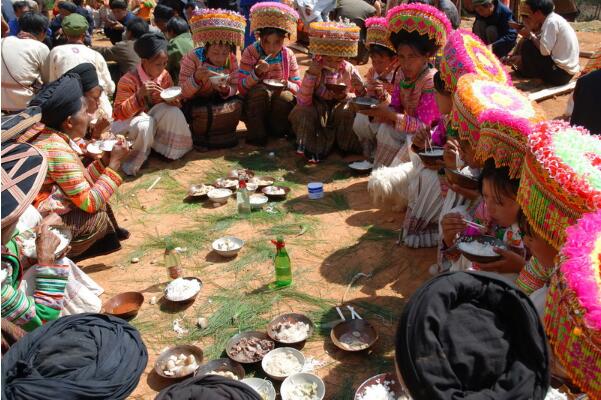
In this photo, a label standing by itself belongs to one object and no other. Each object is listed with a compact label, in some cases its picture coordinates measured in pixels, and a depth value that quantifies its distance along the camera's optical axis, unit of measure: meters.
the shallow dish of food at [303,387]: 2.99
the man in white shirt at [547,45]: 8.66
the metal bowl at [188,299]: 4.04
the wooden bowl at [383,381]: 2.93
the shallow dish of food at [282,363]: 3.20
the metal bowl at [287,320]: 3.57
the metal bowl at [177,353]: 3.33
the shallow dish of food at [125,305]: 3.90
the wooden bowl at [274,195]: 5.86
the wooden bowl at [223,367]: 3.23
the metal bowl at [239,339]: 3.31
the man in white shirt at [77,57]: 6.74
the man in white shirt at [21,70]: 6.75
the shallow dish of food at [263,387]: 3.03
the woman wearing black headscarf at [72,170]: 3.99
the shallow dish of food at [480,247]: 2.91
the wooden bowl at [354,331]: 3.43
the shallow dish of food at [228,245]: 4.68
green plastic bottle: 4.16
